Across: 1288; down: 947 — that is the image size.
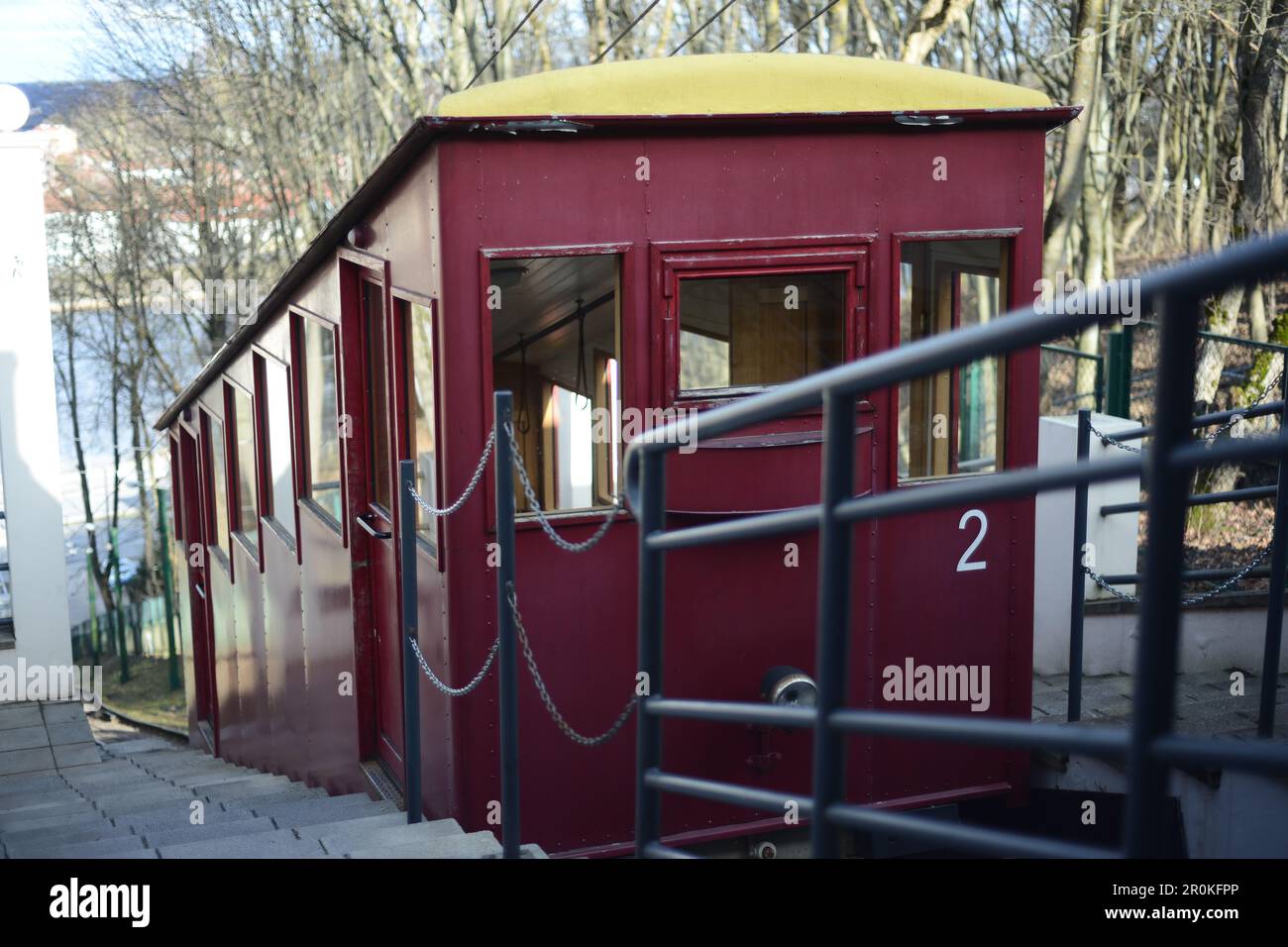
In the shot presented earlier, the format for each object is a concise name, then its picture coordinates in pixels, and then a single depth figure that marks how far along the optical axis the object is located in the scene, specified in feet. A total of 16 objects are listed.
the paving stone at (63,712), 32.50
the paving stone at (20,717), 32.32
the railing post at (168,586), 65.26
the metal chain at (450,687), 14.95
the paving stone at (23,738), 30.94
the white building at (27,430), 34.73
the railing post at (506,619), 13.55
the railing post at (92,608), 73.97
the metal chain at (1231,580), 19.54
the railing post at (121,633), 69.03
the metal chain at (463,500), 14.78
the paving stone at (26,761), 29.58
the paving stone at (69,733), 31.17
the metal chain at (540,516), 12.91
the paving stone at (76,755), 30.07
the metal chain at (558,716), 13.17
